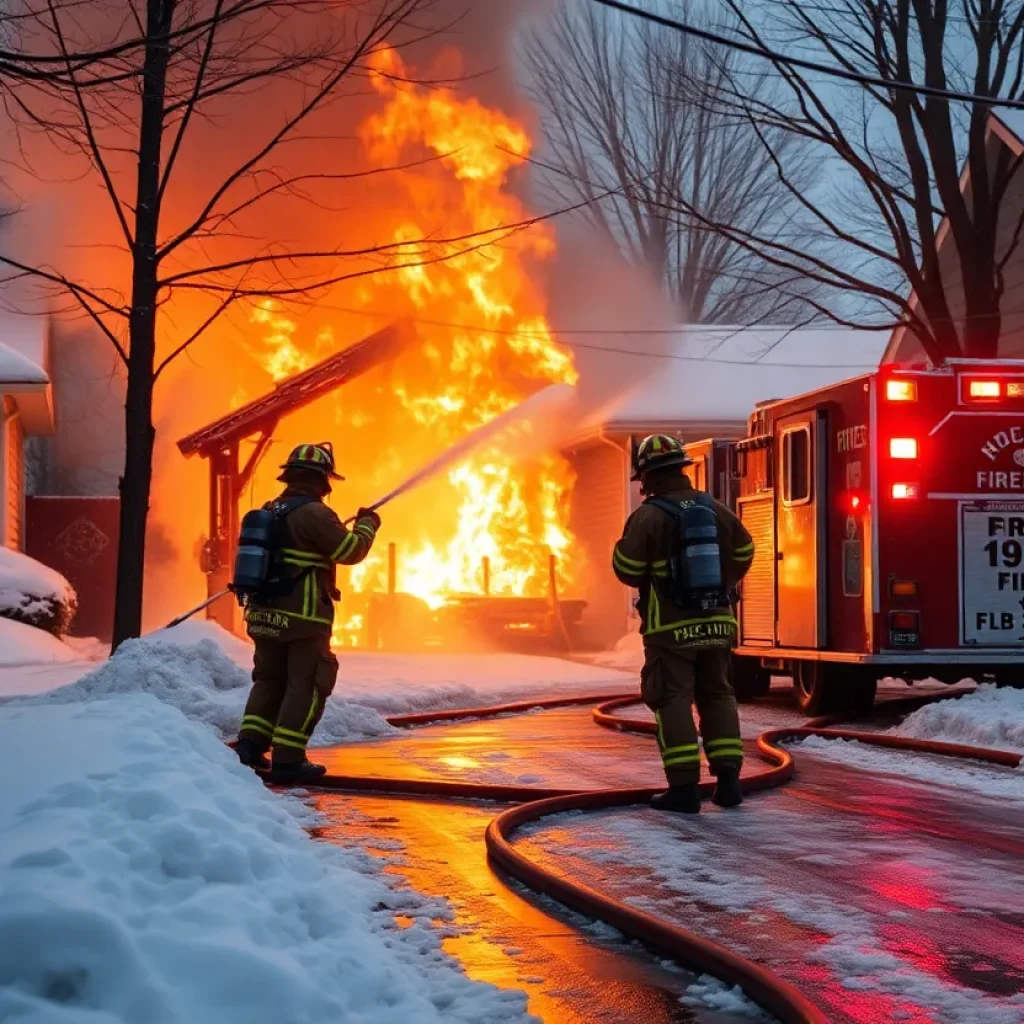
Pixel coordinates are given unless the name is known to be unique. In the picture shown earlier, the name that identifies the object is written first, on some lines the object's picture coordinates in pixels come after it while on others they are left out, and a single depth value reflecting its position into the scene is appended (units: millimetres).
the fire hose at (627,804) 4145
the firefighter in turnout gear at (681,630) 7633
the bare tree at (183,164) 12445
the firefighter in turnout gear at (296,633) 8719
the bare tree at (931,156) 18375
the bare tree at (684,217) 36938
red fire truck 11609
